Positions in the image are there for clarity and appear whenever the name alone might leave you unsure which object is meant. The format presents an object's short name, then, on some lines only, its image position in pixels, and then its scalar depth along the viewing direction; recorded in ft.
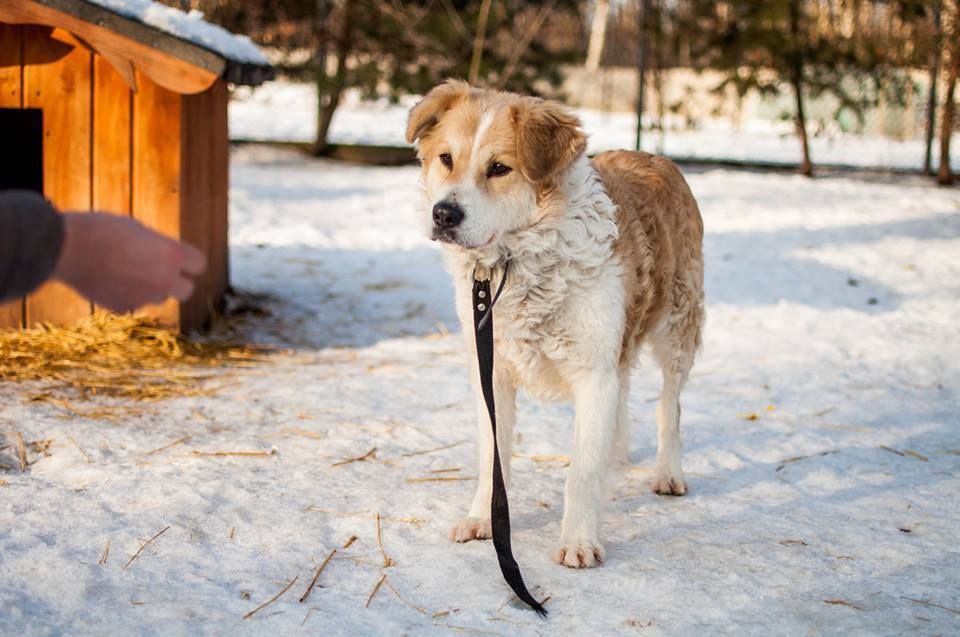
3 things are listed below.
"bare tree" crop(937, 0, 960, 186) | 41.98
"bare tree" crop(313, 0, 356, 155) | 50.62
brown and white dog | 11.55
